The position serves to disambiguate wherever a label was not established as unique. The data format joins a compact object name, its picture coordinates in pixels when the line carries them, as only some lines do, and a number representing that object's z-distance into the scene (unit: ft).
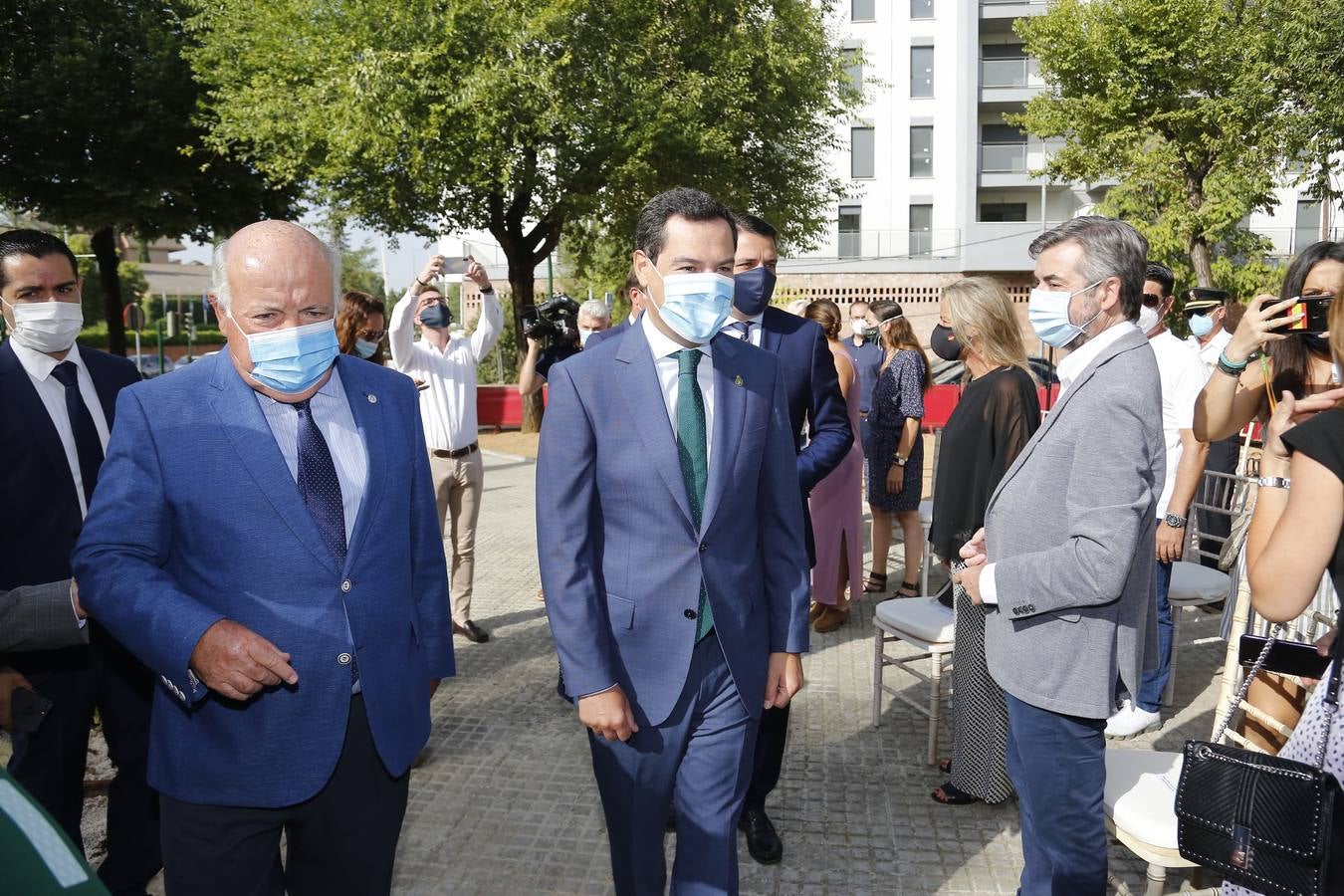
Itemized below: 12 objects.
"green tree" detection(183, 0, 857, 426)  49.57
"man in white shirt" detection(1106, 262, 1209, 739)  14.88
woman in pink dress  19.81
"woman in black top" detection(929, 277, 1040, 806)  12.03
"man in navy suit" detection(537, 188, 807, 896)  7.84
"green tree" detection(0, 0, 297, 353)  56.80
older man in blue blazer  6.47
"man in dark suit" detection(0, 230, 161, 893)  9.41
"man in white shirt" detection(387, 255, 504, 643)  18.37
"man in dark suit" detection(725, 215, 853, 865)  11.64
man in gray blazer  7.86
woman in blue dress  22.98
